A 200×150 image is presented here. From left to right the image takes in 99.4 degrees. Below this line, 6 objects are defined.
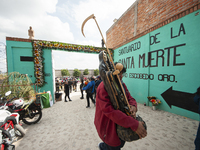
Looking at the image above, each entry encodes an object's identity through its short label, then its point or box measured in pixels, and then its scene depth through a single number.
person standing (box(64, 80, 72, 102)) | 5.62
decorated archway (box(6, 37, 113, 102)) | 4.62
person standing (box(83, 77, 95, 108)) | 4.39
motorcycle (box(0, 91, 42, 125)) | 2.66
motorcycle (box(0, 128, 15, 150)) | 1.72
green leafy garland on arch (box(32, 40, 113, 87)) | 4.83
